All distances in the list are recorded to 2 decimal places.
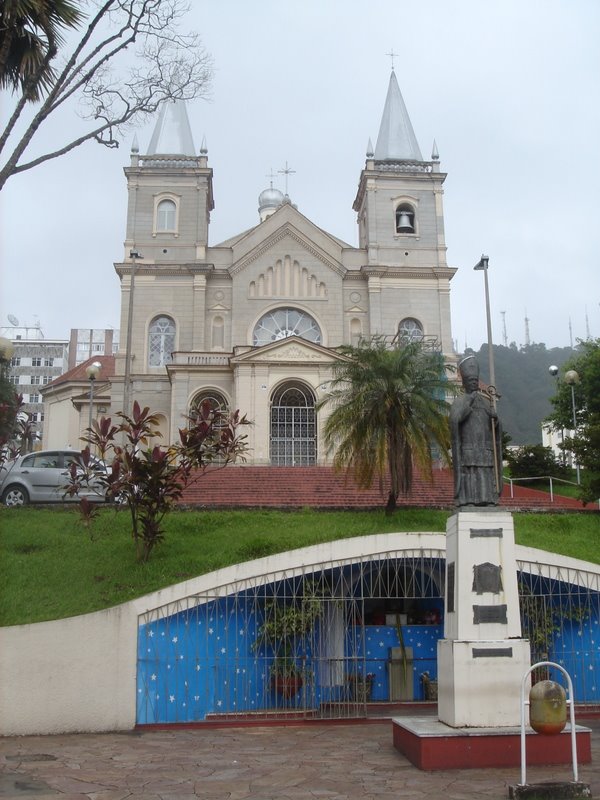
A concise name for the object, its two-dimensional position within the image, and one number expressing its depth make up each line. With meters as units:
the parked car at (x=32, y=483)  22.02
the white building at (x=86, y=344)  91.25
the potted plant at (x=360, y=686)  14.93
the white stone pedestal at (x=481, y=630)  10.63
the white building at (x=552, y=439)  75.44
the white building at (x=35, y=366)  87.81
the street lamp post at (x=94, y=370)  26.95
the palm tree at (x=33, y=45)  14.36
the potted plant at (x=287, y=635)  15.61
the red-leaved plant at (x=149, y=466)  16.47
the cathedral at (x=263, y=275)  38.88
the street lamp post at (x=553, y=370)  30.51
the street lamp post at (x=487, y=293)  28.33
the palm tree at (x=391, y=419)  20.98
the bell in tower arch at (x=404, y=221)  40.94
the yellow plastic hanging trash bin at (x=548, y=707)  8.87
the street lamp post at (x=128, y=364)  31.50
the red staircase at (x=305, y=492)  23.31
